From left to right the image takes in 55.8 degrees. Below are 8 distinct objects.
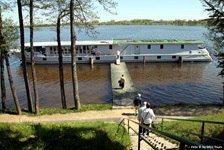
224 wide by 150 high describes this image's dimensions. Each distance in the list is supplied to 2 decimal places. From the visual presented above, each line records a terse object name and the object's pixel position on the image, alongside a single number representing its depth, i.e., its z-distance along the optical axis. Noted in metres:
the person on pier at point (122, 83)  21.42
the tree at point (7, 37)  13.20
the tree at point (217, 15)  9.77
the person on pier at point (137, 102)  14.71
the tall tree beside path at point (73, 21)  14.01
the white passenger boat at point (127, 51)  36.72
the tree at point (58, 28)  14.81
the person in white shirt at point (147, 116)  8.52
